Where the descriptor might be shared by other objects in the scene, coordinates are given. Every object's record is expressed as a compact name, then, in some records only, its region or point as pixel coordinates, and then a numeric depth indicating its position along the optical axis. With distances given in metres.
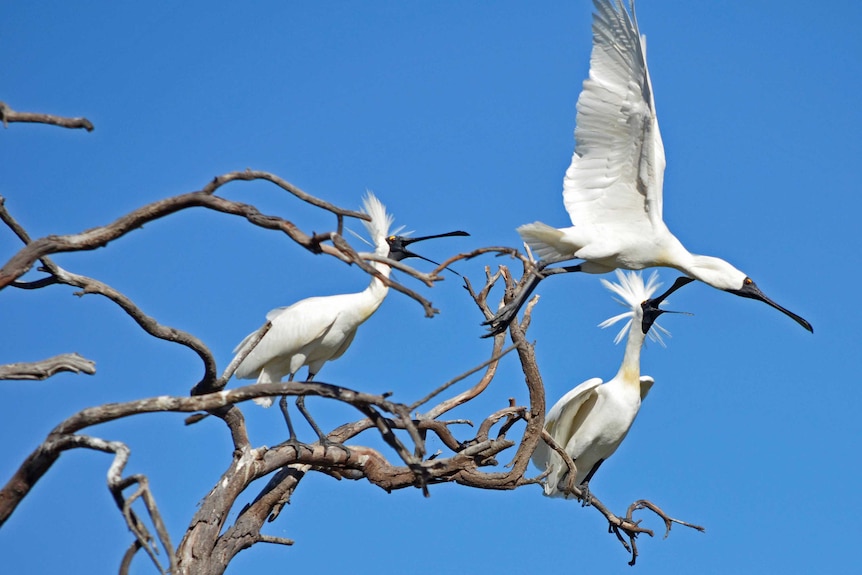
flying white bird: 15.98
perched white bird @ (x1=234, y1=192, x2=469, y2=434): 17.56
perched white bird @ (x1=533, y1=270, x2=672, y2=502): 19.48
